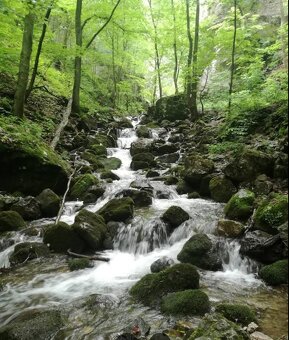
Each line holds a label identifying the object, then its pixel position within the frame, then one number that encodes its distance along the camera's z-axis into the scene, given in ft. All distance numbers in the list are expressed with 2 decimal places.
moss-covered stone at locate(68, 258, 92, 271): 22.15
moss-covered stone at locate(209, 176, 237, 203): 32.89
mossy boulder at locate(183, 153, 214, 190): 36.01
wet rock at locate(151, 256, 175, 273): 20.98
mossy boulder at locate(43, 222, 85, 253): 24.76
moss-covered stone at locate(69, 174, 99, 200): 36.24
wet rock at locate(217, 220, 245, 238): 23.91
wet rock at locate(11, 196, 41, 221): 30.17
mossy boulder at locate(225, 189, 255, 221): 26.17
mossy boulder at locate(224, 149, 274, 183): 30.48
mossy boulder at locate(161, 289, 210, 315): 15.76
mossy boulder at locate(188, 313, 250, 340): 11.78
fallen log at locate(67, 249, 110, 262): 23.08
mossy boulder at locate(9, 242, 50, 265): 23.29
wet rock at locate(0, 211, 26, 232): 27.35
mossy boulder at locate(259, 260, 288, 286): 18.60
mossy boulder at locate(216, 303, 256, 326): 14.75
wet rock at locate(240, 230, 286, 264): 20.37
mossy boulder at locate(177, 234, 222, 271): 21.48
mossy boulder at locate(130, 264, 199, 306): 17.40
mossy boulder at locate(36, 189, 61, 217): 31.58
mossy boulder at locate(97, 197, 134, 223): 28.63
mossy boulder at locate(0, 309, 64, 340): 13.89
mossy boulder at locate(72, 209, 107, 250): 24.88
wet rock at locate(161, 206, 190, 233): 27.55
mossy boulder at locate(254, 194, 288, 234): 22.06
